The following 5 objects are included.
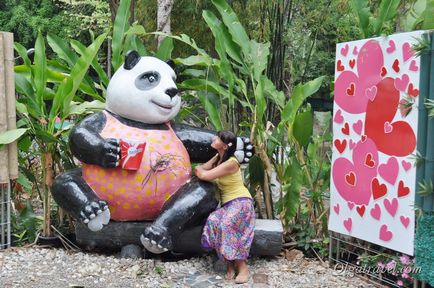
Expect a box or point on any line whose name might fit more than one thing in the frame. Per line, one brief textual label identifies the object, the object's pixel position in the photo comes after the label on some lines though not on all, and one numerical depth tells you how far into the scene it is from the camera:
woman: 3.29
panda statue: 3.35
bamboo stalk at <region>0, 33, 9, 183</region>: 3.59
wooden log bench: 3.51
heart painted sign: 2.91
